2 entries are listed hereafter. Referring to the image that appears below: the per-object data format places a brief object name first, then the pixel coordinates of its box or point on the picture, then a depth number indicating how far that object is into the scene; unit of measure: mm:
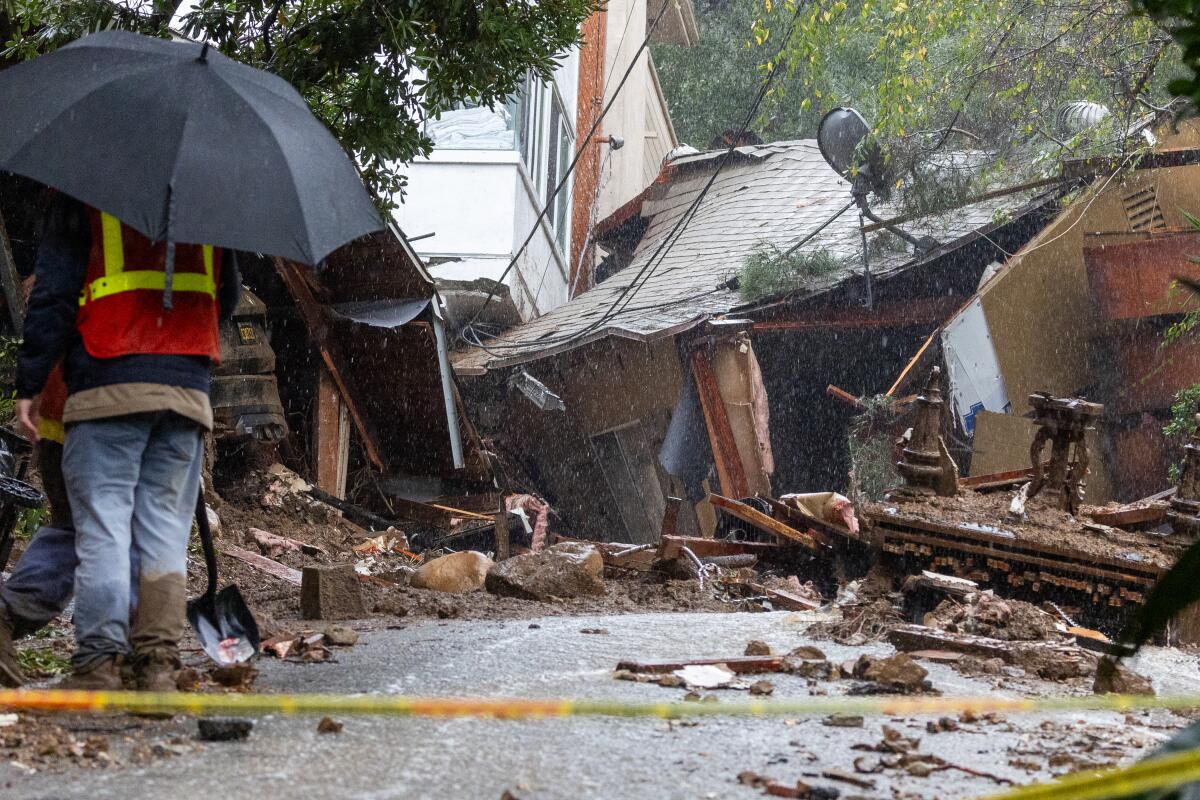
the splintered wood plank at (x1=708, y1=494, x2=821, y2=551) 18797
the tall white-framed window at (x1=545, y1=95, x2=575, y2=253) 36969
